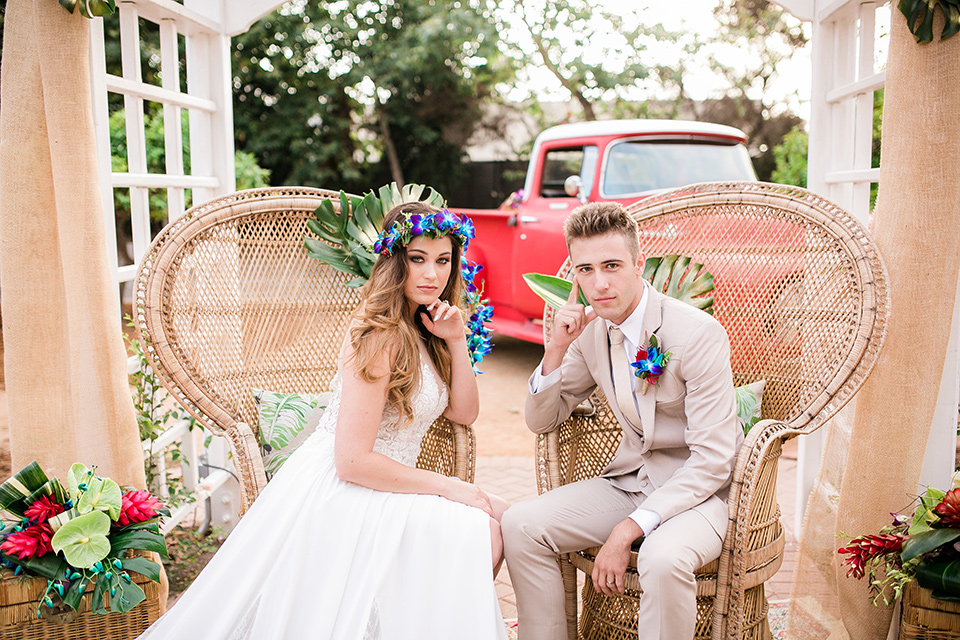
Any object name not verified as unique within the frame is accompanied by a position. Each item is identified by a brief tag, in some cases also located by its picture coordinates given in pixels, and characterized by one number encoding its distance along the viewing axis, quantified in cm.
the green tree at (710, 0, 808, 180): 1109
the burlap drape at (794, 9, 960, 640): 205
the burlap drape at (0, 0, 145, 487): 202
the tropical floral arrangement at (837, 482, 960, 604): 176
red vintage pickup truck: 566
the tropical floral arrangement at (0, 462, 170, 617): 176
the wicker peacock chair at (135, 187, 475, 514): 226
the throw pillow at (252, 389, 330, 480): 235
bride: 176
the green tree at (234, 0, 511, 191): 1172
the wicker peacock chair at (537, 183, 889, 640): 197
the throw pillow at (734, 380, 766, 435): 233
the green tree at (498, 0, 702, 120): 1138
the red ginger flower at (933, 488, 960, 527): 178
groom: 183
